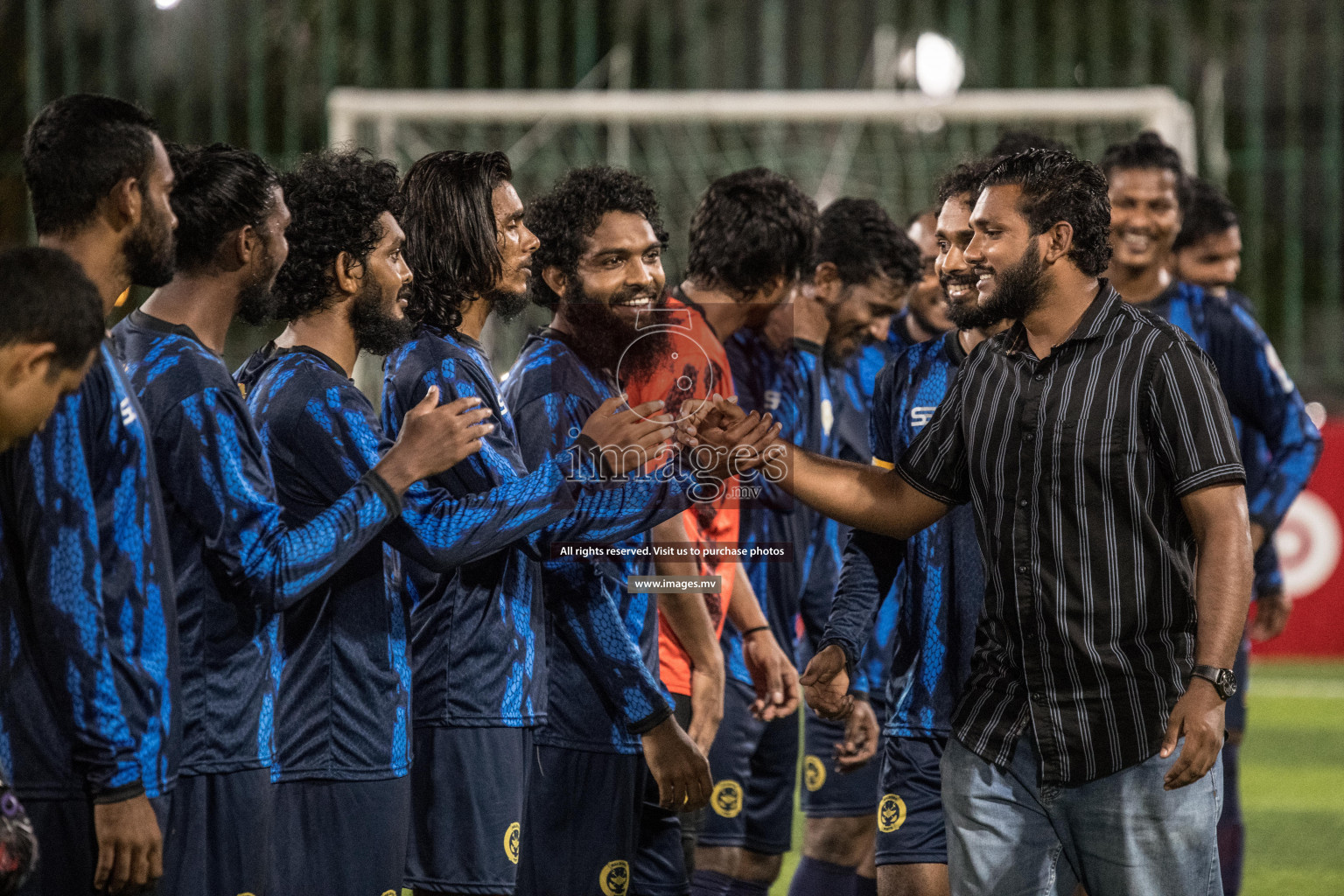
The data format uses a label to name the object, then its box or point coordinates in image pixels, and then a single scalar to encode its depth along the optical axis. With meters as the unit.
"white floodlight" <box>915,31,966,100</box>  25.77
